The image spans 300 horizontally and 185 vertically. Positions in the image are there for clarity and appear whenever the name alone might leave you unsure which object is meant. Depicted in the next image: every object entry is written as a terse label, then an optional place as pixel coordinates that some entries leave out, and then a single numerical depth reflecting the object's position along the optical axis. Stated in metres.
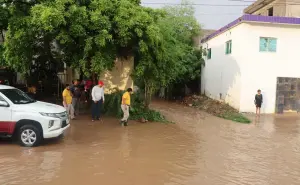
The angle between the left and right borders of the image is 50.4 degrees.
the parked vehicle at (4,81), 19.27
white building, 18.98
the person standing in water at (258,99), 17.81
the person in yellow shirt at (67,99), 13.15
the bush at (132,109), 14.62
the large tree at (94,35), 12.23
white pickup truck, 8.88
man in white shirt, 13.39
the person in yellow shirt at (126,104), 12.65
